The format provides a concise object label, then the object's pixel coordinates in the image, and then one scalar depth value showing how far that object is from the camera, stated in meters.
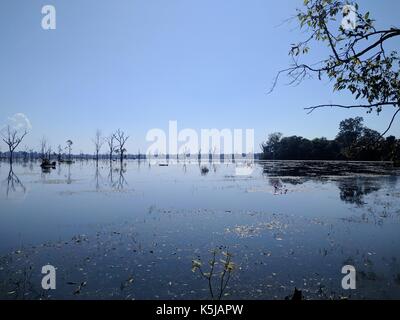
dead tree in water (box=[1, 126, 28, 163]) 112.31
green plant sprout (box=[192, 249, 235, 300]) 8.91
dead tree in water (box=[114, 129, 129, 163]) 133.48
